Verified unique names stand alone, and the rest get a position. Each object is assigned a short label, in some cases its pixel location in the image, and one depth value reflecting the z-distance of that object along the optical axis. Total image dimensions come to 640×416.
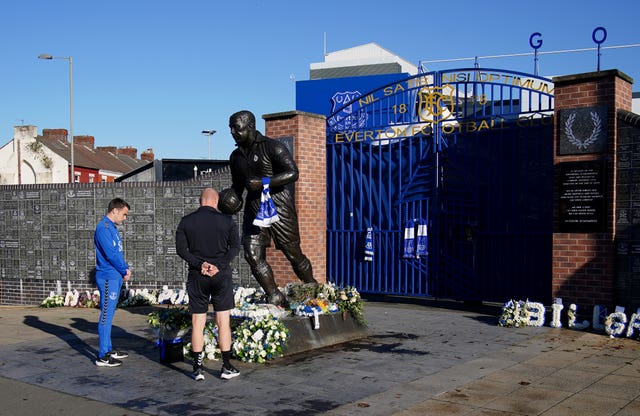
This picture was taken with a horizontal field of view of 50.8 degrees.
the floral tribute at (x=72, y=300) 12.76
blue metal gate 10.34
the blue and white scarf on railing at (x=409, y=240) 11.42
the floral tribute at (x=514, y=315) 9.35
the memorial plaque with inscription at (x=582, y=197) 9.02
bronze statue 7.68
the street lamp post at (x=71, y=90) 28.45
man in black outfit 6.18
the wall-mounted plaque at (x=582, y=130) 9.06
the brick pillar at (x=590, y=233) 8.94
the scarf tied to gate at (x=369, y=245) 11.95
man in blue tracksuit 6.88
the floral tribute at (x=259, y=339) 6.94
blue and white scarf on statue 7.68
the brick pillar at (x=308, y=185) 11.66
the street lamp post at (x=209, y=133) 40.05
